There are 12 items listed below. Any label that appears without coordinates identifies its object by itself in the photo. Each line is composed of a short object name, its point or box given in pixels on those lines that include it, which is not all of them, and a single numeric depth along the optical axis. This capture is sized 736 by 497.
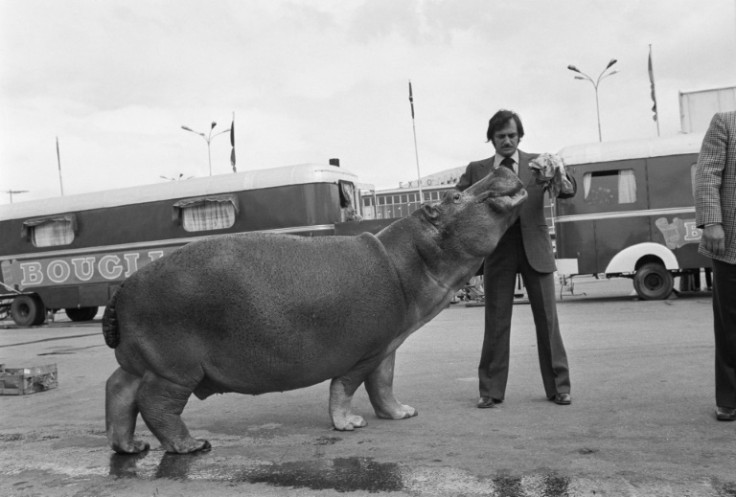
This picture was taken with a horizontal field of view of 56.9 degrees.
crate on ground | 6.13
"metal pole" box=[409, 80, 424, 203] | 28.87
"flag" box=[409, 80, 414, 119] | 28.88
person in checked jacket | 3.93
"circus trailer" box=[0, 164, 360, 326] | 13.79
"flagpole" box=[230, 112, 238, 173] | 38.38
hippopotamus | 3.54
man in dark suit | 4.64
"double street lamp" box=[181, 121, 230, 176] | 37.22
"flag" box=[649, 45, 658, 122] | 29.50
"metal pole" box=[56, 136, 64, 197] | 47.34
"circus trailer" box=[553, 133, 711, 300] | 12.55
